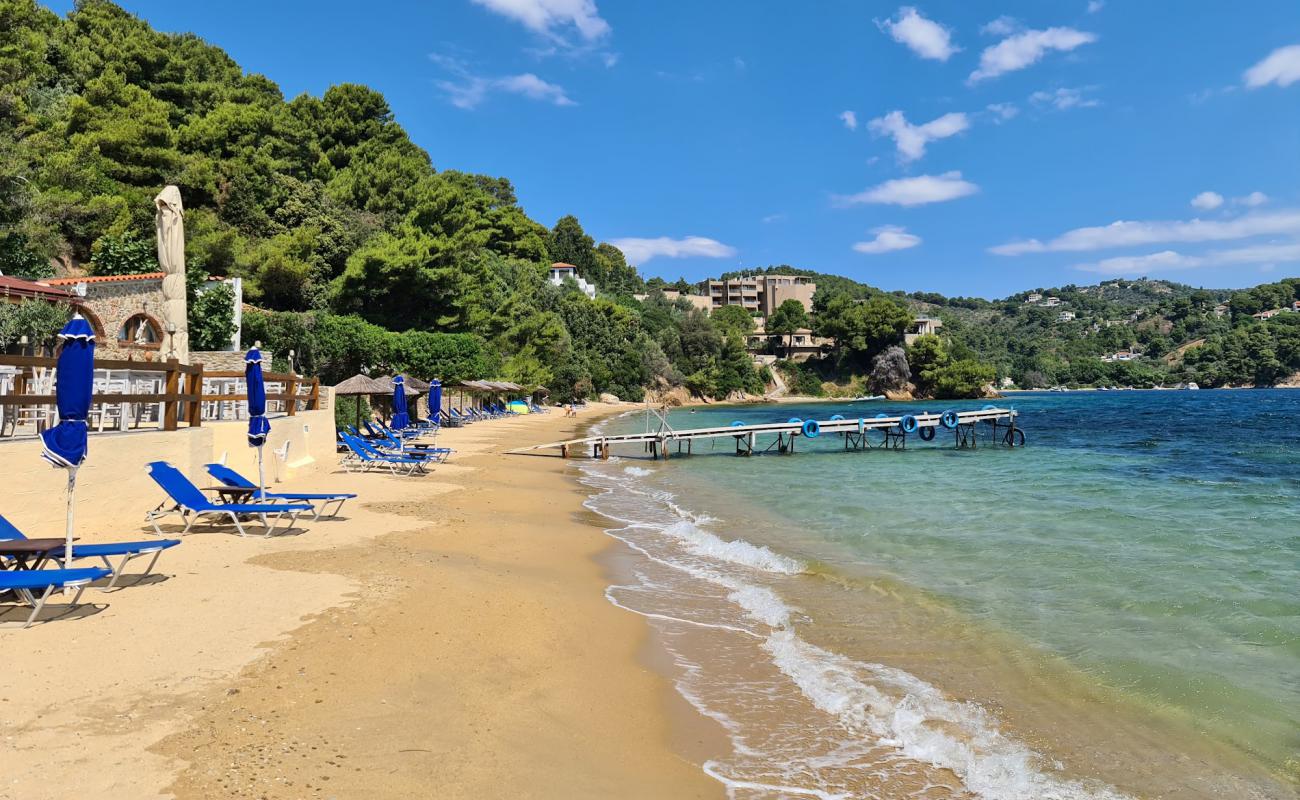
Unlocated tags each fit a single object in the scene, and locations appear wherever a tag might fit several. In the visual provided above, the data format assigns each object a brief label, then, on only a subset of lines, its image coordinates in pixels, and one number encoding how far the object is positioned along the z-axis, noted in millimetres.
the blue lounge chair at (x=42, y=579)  5012
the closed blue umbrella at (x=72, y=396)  5949
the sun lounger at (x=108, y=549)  5766
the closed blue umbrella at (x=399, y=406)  21312
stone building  19016
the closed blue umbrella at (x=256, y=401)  10289
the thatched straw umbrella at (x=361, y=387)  23553
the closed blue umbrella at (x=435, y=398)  28938
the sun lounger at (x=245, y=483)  9695
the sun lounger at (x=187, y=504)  8398
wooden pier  27703
